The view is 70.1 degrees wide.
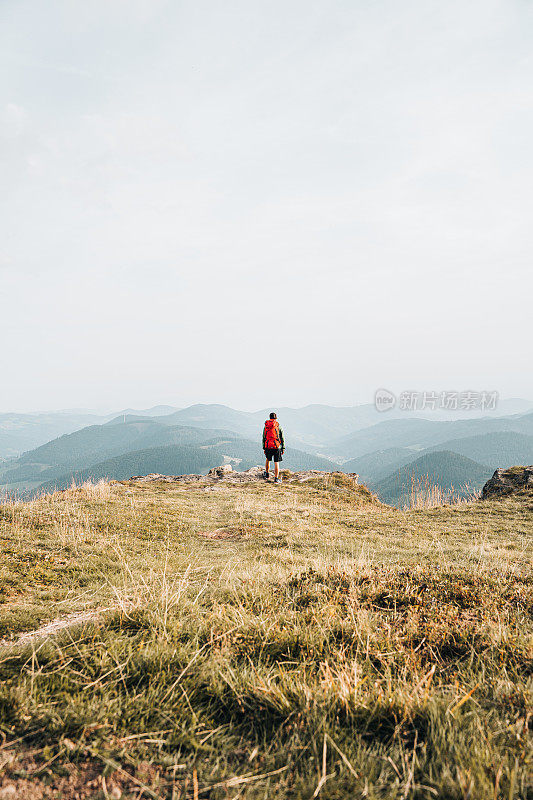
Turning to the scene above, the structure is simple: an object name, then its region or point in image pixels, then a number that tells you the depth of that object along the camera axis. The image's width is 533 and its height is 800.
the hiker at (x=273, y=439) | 22.70
